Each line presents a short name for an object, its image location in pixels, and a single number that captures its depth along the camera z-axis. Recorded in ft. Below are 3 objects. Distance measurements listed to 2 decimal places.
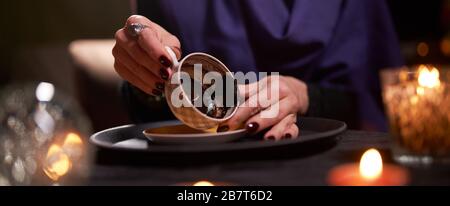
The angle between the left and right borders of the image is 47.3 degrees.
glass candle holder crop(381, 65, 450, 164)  1.42
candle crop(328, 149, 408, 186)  1.32
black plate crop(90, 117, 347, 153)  1.43
